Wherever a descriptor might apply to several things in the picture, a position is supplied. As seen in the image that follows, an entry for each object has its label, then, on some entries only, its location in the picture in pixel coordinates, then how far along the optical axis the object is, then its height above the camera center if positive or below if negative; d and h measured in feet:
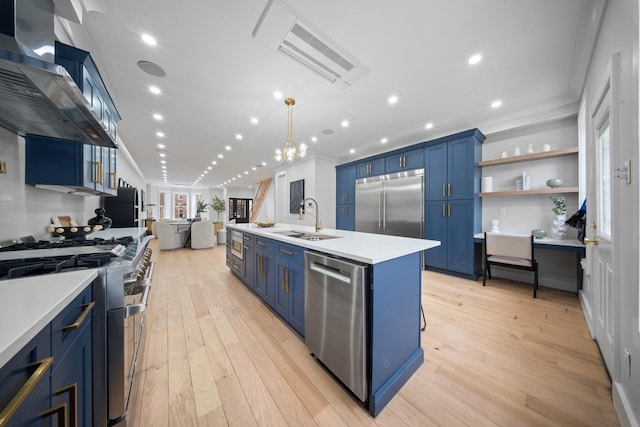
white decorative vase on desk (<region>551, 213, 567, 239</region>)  9.75 -0.57
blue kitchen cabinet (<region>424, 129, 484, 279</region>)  11.53 +0.74
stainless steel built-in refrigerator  13.66 +0.73
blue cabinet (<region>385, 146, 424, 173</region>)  13.64 +3.66
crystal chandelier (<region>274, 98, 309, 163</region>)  9.42 +2.92
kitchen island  4.10 -1.90
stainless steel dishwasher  4.11 -2.25
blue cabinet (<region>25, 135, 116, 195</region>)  5.44 +1.35
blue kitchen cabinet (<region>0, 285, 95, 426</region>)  1.64 -1.59
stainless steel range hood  2.96 +1.99
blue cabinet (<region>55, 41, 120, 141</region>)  5.14 +3.69
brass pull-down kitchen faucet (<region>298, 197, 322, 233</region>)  8.43 -0.46
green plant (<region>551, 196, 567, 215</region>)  9.75 +0.40
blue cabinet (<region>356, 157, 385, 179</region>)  15.90 +3.66
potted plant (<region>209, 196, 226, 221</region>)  27.78 +1.13
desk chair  9.16 -1.71
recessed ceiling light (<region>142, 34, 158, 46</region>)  6.17 +5.17
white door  4.48 +0.02
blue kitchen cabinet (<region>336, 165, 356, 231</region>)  18.17 +1.52
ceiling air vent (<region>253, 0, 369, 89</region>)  5.46 +5.06
